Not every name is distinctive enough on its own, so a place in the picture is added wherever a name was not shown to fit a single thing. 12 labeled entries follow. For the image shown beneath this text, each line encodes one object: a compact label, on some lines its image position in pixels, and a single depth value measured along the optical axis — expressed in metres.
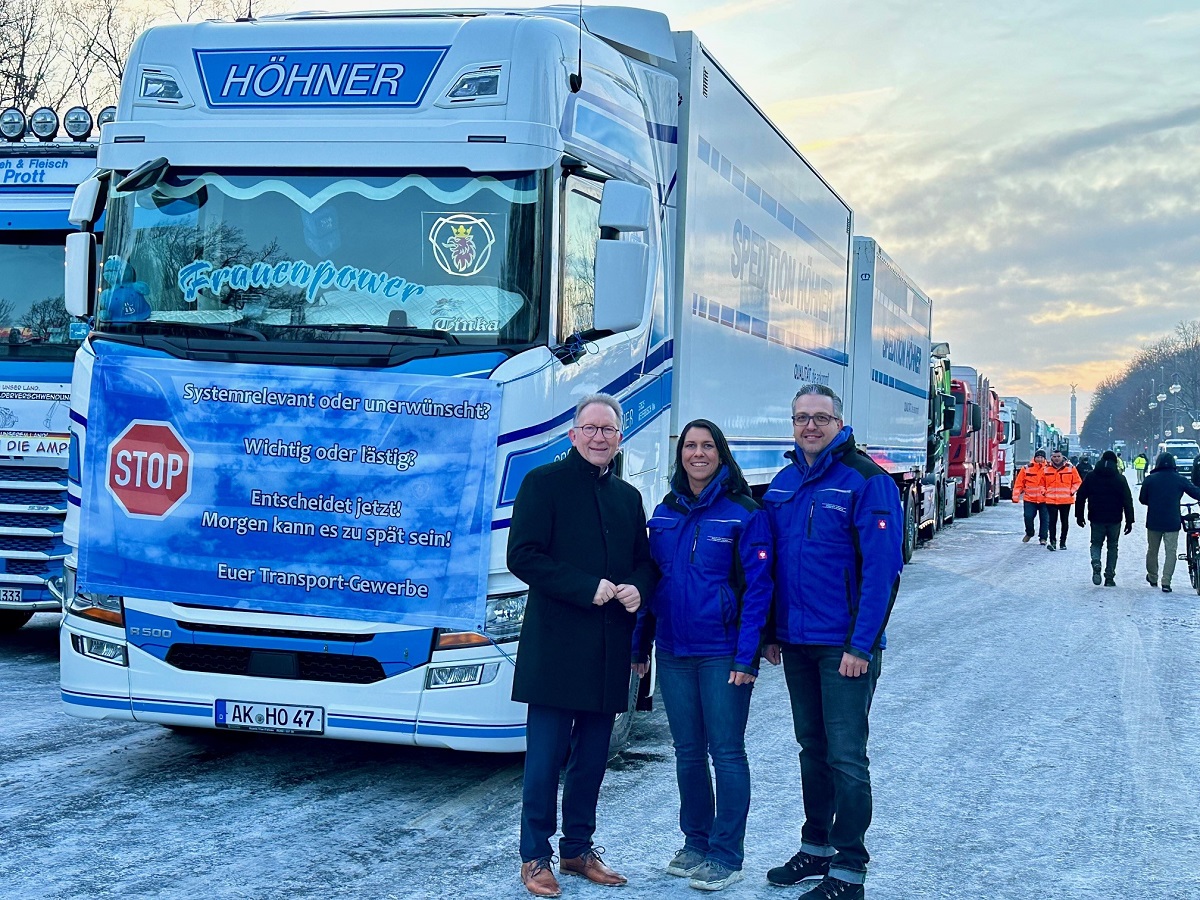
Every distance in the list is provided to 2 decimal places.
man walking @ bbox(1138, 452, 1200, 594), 17.16
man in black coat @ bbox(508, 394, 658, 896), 4.89
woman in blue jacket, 5.02
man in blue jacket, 4.86
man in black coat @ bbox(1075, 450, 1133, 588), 17.92
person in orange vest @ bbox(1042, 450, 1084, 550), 23.48
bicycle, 17.12
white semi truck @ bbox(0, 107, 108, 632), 9.12
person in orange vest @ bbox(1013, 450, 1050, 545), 24.28
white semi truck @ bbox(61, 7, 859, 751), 5.89
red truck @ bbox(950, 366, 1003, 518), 32.28
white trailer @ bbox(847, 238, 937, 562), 16.69
